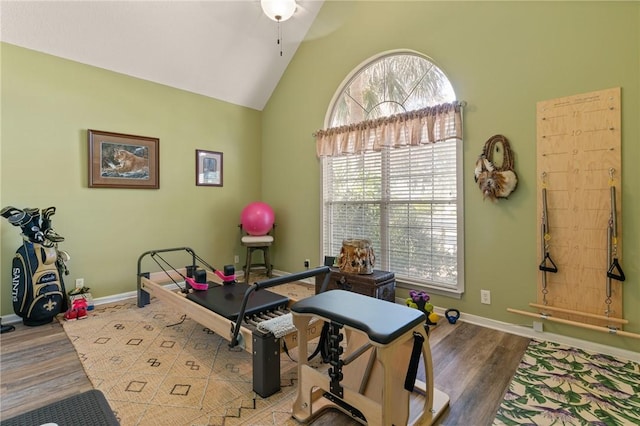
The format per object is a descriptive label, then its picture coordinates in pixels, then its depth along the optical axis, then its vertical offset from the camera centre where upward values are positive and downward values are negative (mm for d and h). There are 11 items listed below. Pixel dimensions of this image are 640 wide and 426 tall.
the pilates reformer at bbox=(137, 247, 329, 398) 1971 -813
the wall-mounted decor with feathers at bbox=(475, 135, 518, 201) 2809 +373
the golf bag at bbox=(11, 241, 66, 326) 3029 -707
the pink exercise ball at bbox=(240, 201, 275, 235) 4496 -108
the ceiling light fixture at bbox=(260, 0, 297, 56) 3430 +2299
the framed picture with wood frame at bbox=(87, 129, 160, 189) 3691 +655
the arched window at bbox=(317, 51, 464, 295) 3246 +481
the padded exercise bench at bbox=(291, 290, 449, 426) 1411 -846
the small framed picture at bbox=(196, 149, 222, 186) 4641 +675
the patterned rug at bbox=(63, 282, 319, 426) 1801 -1157
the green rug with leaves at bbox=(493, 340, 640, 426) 1752 -1159
